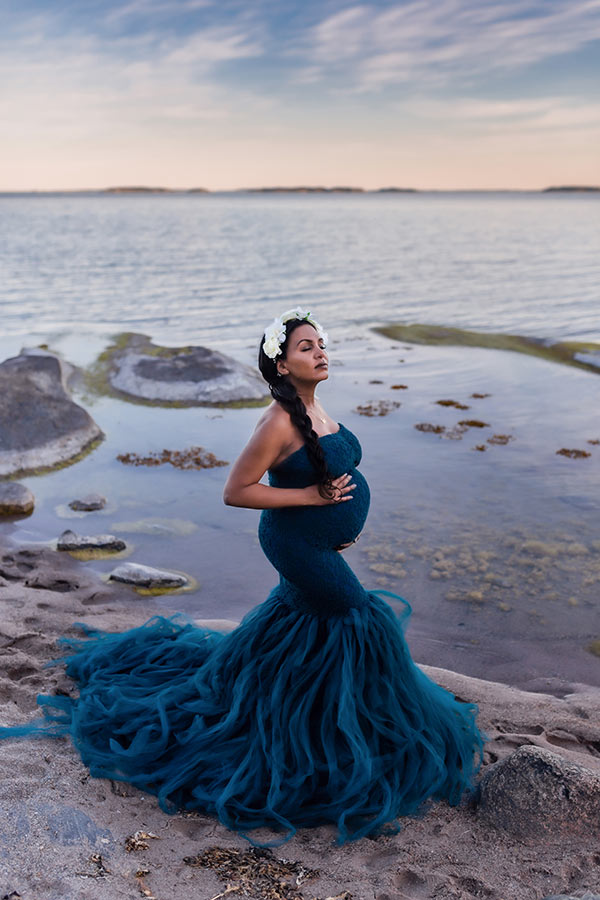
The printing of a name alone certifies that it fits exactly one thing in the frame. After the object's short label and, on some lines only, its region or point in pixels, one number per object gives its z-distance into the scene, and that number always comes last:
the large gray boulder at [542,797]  4.18
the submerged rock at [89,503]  10.84
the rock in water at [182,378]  17.12
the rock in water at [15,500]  10.52
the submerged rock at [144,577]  8.31
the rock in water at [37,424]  12.49
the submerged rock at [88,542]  9.20
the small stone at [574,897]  3.36
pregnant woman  4.39
